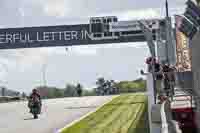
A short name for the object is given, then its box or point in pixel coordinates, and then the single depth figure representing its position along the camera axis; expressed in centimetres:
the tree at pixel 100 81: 12925
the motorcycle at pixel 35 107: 3098
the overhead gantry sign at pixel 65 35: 4856
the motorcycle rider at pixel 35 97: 3194
